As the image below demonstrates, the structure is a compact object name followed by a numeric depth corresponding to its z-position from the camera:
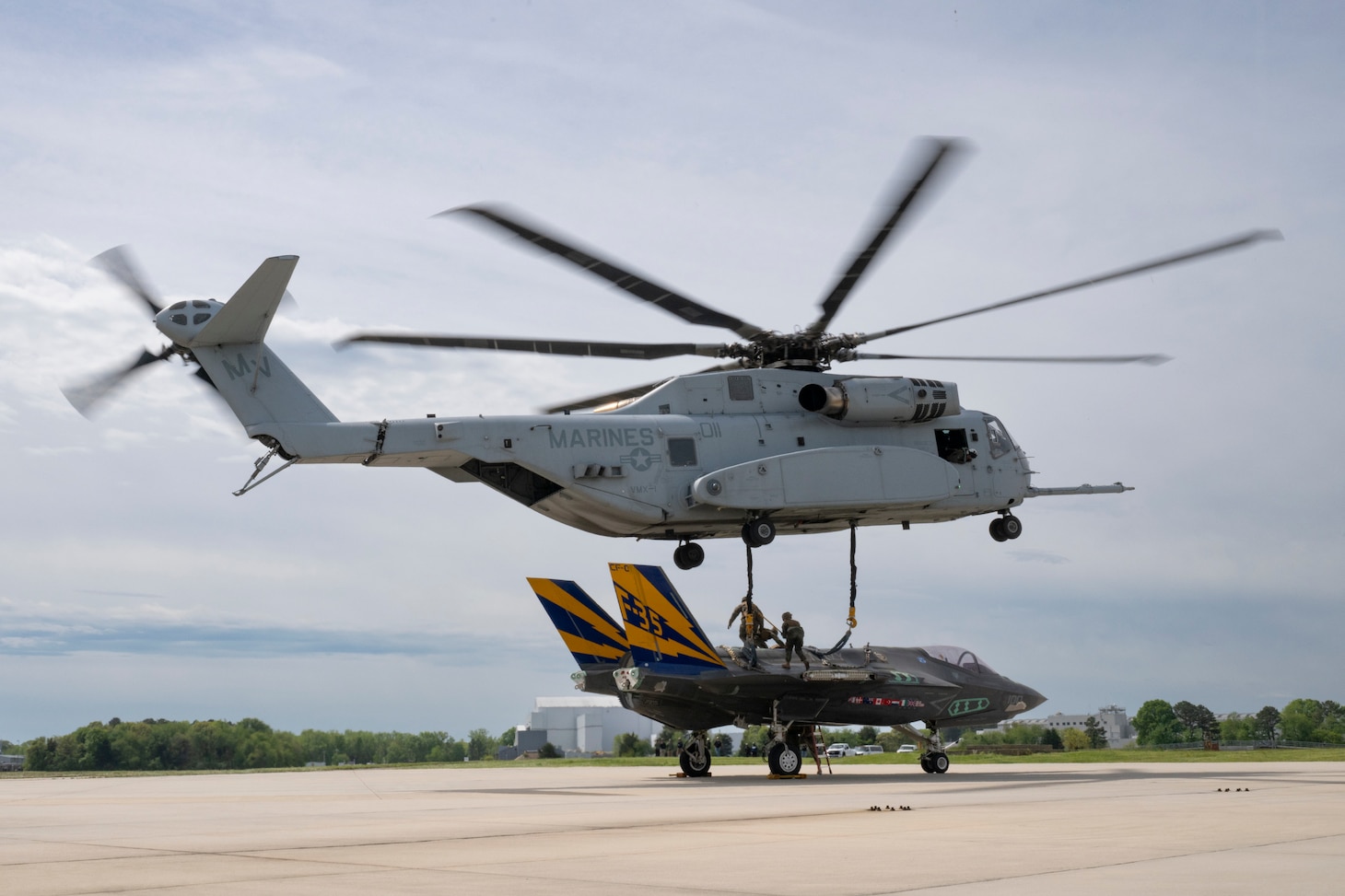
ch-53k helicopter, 17.92
